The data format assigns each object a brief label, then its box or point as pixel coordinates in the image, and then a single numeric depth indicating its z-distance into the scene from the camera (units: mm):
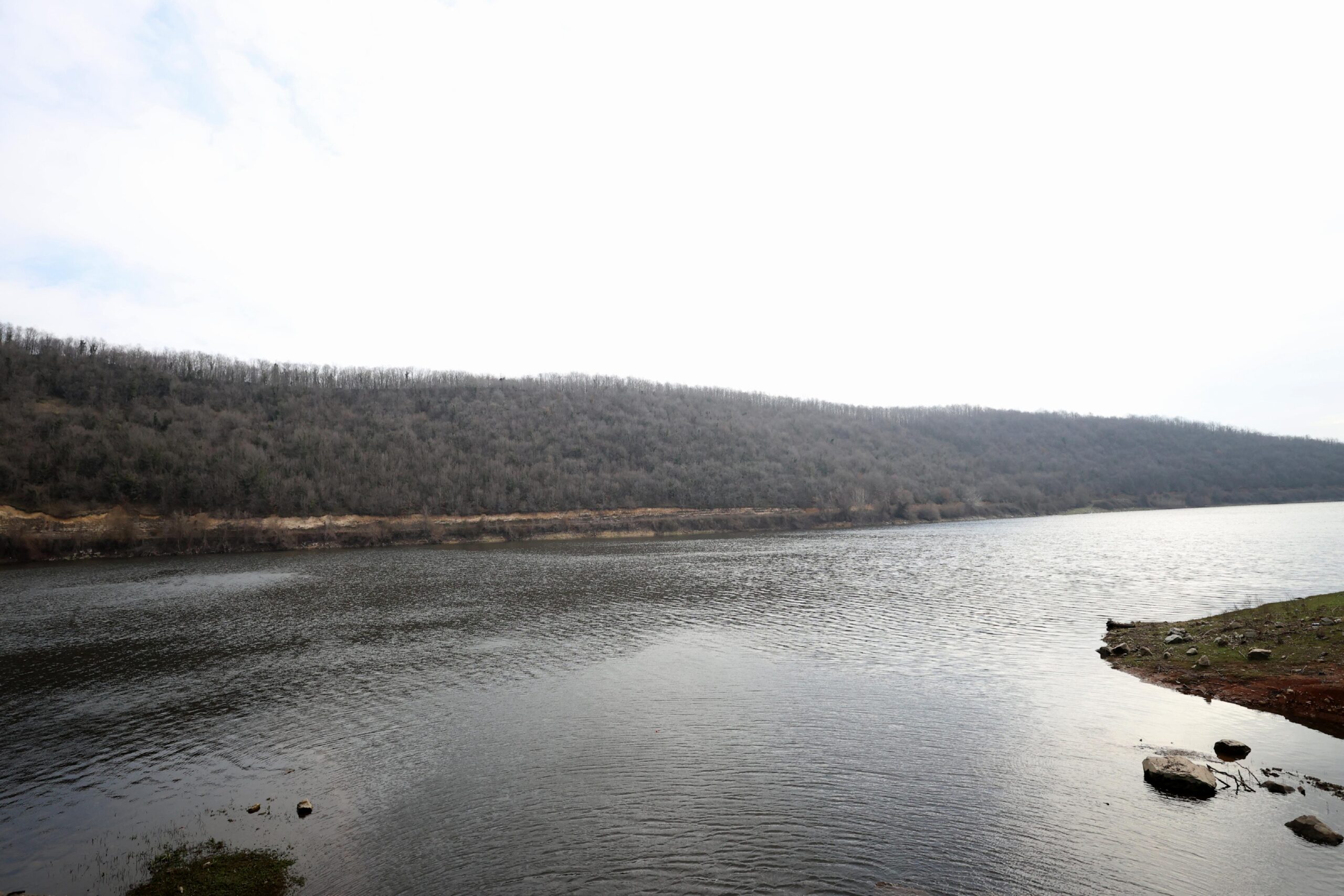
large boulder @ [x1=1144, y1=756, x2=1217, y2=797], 10289
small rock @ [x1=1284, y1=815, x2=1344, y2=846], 8629
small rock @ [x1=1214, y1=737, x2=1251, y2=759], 11523
